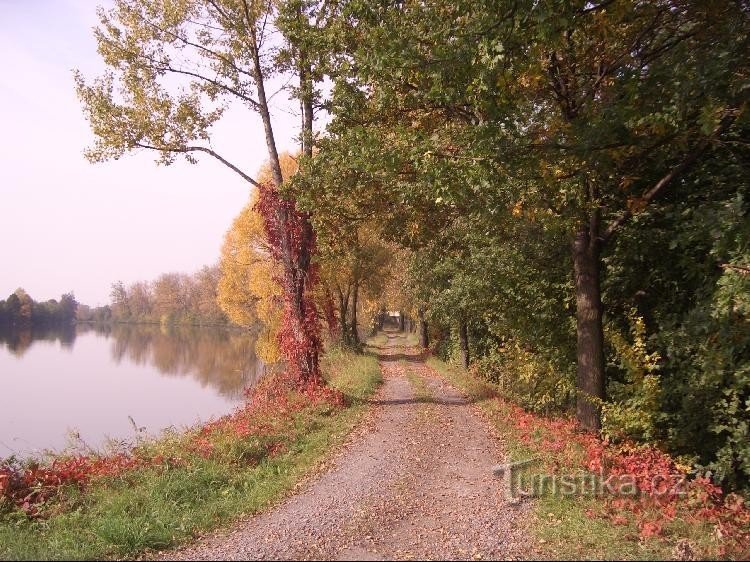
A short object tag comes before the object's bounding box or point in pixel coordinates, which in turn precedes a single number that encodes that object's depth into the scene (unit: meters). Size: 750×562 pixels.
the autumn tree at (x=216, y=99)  12.43
